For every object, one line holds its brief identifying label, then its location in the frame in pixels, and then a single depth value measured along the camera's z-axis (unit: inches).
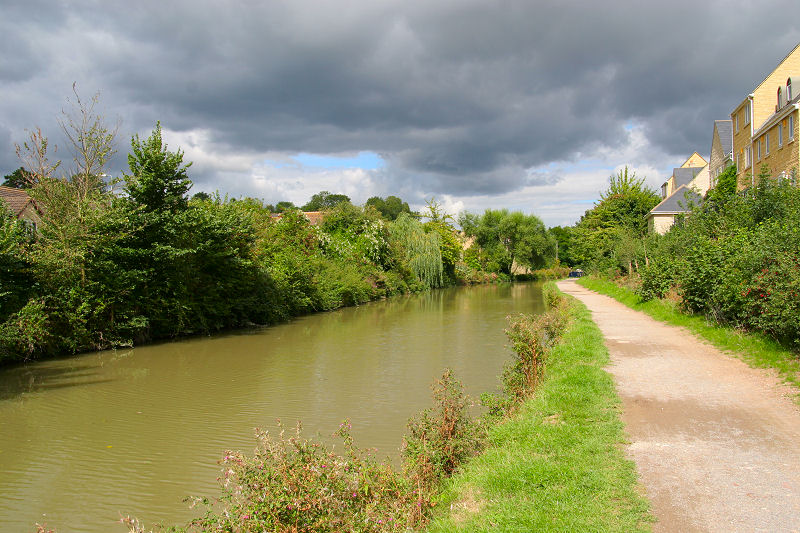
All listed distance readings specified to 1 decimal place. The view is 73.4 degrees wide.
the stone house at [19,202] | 928.8
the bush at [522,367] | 297.6
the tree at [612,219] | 1612.9
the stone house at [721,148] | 1297.9
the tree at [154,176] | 677.9
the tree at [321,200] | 4173.0
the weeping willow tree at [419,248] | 1808.6
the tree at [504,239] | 2748.5
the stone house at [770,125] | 880.9
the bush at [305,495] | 146.2
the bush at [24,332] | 535.2
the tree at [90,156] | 679.7
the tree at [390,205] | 4180.6
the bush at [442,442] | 204.7
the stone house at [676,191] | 1622.8
